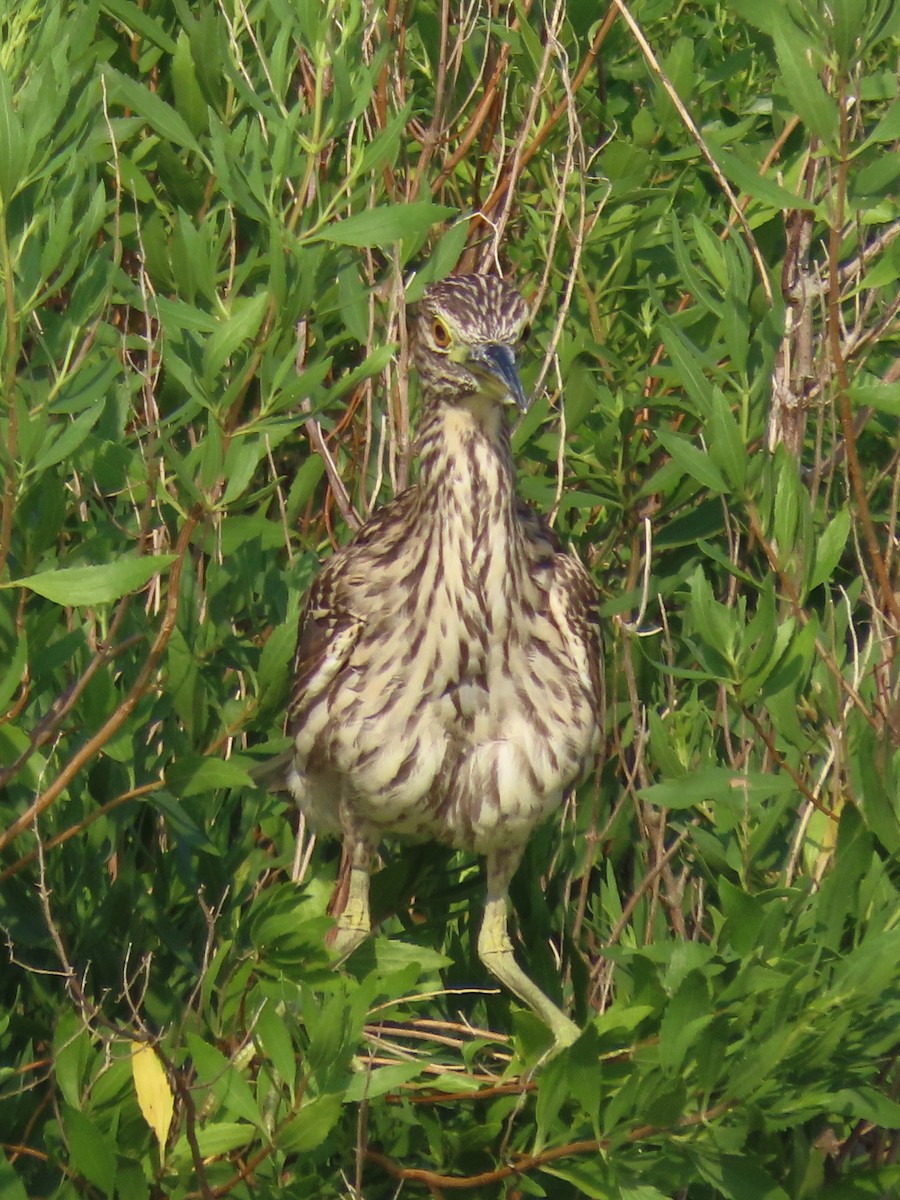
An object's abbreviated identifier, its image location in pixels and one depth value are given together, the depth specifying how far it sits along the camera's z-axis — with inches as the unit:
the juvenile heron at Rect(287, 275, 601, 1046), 335.9
